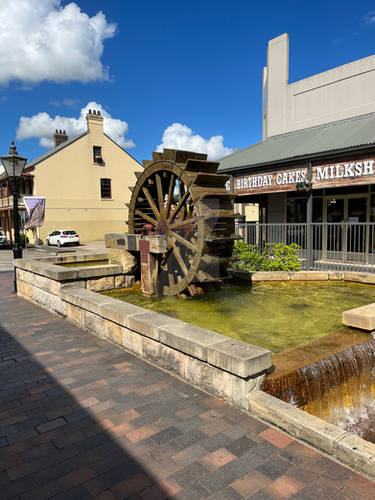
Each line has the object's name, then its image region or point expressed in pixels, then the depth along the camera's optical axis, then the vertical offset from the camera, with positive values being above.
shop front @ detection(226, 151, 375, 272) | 9.64 +0.82
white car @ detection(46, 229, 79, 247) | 25.62 -0.81
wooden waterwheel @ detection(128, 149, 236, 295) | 6.61 +0.10
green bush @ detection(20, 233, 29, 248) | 26.79 -0.92
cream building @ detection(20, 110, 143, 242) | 28.08 +3.43
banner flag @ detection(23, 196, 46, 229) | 17.44 +0.80
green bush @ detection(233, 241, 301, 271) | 8.98 -0.91
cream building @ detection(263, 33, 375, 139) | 11.74 +4.47
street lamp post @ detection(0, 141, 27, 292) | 8.38 +1.27
